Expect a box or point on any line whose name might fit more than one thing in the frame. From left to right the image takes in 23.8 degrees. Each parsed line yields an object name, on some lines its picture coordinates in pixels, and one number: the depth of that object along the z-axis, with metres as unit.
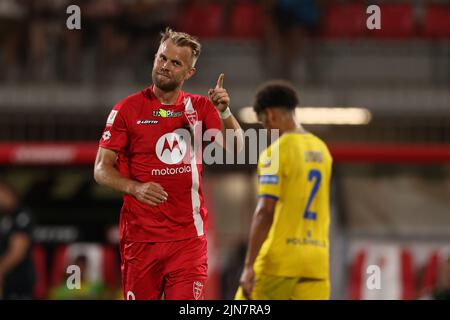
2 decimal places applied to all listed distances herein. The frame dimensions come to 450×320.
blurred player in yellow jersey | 6.54
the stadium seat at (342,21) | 15.58
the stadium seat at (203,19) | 15.80
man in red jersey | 5.63
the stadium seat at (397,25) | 15.70
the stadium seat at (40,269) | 12.16
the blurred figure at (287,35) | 14.94
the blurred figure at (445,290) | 8.25
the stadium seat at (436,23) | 15.77
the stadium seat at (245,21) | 15.90
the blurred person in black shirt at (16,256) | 10.23
